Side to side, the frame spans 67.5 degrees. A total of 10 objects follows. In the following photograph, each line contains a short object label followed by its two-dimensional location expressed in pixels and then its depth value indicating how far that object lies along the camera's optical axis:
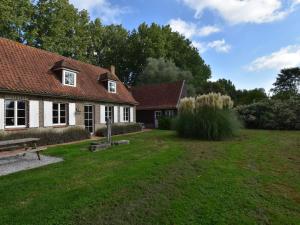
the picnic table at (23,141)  6.39
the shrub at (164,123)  21.06
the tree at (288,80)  43.22
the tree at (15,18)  18.92
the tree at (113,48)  37.31
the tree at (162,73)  31.14
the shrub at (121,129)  15.11
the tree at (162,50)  35.09
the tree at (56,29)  23.19
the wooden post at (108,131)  9.83
